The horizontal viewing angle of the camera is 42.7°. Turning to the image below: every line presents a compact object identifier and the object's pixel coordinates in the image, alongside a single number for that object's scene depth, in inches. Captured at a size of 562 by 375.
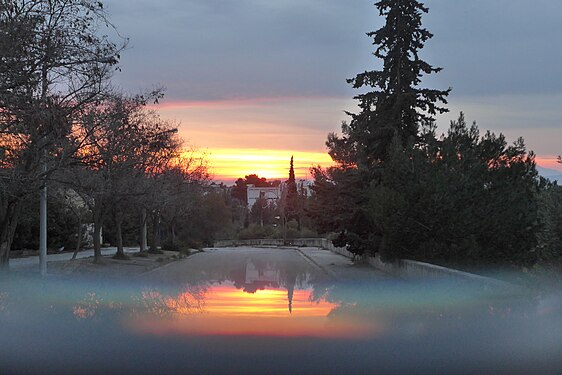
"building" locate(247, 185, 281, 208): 7329.7
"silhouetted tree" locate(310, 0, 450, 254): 1288.1
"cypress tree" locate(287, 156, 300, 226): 4136.8
